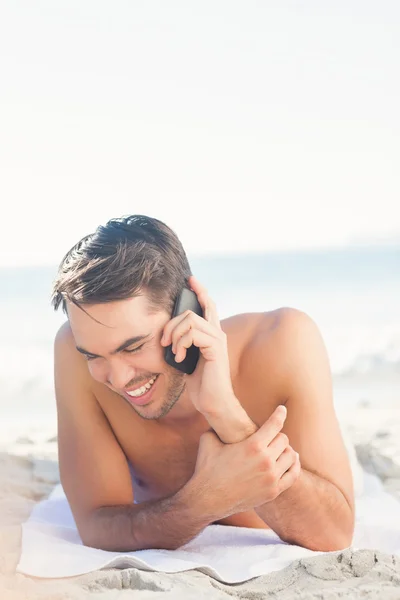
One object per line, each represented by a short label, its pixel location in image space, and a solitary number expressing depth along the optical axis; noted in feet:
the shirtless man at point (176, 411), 8.16
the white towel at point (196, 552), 8.11
